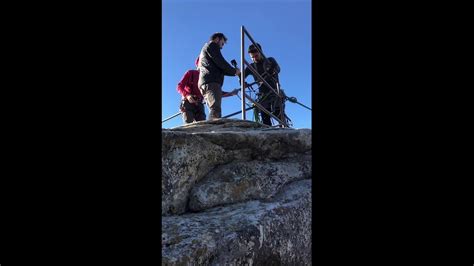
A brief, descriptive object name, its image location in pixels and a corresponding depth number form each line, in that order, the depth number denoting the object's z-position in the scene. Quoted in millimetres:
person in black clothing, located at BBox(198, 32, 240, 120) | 5660
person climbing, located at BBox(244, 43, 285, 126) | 7464
